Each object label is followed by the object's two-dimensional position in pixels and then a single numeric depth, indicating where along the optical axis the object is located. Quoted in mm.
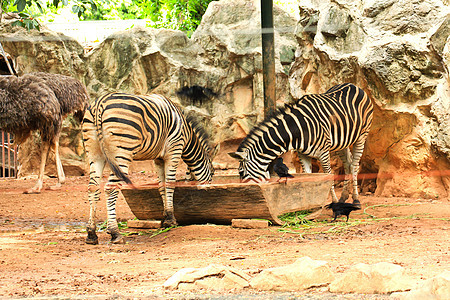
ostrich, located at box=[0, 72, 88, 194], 18172
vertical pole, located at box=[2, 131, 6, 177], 23822
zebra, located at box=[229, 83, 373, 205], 13398
